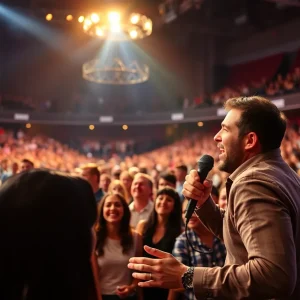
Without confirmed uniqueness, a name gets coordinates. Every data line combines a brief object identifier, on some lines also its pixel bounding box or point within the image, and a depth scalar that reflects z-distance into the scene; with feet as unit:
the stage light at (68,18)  24.47
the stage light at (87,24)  23.76
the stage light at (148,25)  24.16
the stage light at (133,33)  25.91
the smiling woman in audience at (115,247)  9.01
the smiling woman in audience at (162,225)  9.33
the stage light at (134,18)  22.90
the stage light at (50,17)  24.26
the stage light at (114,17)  21.68
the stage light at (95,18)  22.74
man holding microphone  3.51
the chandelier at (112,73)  33.58
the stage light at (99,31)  25.67
